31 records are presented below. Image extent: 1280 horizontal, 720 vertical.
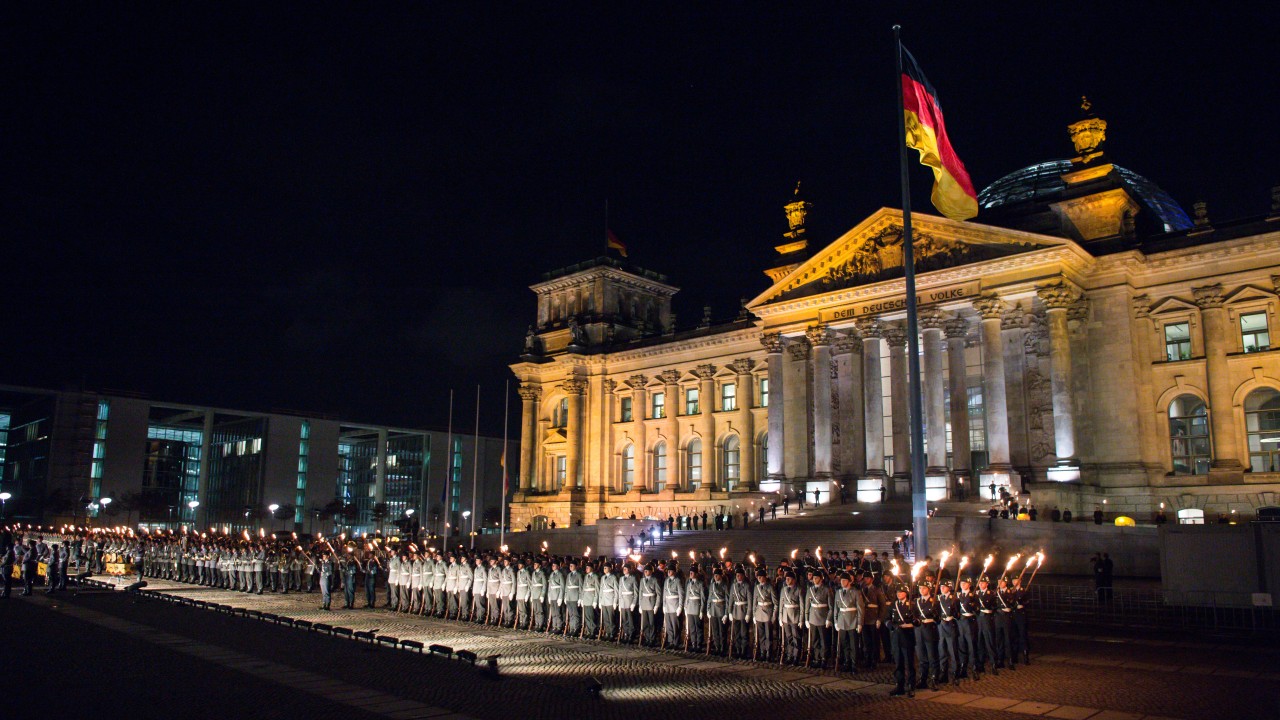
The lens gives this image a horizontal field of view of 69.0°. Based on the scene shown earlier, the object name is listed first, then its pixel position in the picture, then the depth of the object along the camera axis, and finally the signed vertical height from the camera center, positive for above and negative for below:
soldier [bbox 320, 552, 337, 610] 29.23 -2.14
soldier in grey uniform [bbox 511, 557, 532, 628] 25.38 -2.17
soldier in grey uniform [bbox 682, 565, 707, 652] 21.00 -2.14
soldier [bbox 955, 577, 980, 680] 17.00 -2.02
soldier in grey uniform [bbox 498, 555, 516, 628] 25.86 -2.13
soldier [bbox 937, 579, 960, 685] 16.70 -2.10
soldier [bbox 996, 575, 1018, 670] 17.88 -2.01
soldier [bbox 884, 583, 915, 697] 15.97 -2.14
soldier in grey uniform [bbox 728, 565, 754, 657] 20.17 -2.15
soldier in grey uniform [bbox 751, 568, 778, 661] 19.67 -1.98
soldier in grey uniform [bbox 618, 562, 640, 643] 22.31 -2.08
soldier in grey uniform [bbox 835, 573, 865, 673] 18.05 -1.98
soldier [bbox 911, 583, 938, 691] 16.34 -2.11
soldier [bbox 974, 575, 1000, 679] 17.47 -1.95
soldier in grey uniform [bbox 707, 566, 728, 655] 20.61 -1.98
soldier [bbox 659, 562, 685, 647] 21.41 -2.07
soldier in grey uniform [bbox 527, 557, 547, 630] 24.83 -2.20
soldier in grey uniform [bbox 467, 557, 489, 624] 26.62 -2.20
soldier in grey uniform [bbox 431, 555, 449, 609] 28.05 -2.07
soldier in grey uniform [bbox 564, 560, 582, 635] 23.77 -2.12
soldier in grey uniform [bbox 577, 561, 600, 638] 23.25 -2.11
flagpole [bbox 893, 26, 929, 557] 20.95 +3.56
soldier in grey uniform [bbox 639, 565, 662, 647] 21.98 -2.12
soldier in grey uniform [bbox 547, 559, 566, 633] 24.17 -2.22
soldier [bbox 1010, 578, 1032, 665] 18.44 -2.12
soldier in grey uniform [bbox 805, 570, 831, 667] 18.48 -2.00
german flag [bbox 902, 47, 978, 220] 24.02 +9.69
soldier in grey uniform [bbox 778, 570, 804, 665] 19.06 -2.05
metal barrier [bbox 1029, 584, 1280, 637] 21.98 -2.29
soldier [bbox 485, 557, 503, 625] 26.22 -2.19
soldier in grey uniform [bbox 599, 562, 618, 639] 22.75 -2.09
